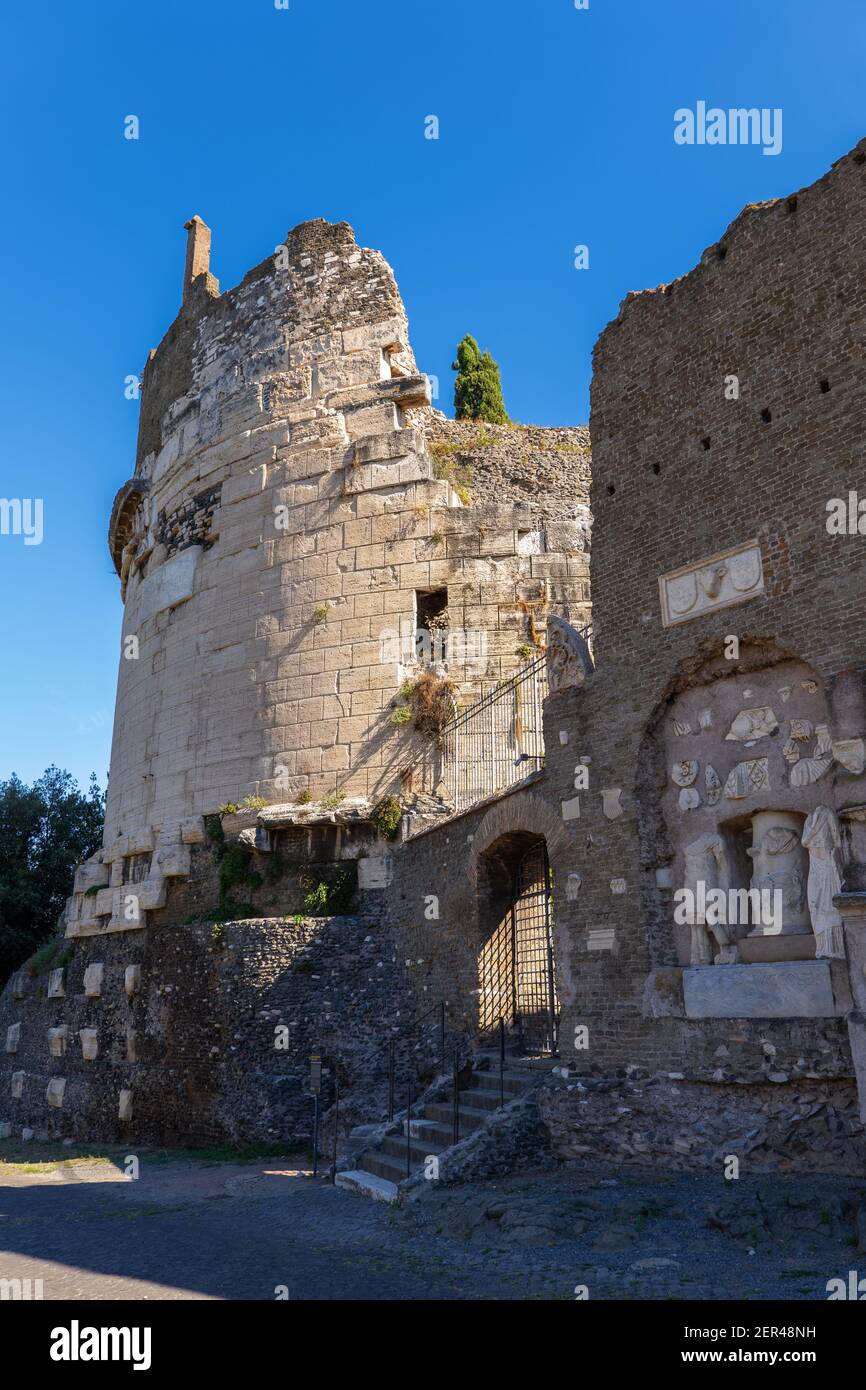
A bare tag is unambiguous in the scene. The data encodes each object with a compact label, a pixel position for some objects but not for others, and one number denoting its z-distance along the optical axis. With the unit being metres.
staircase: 9.23
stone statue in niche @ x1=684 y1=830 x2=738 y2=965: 8.52
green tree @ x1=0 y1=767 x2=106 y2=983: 23.50
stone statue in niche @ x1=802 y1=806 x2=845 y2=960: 7.56
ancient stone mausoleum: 8.13
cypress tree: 26.73
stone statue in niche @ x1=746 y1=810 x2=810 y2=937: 7.96
